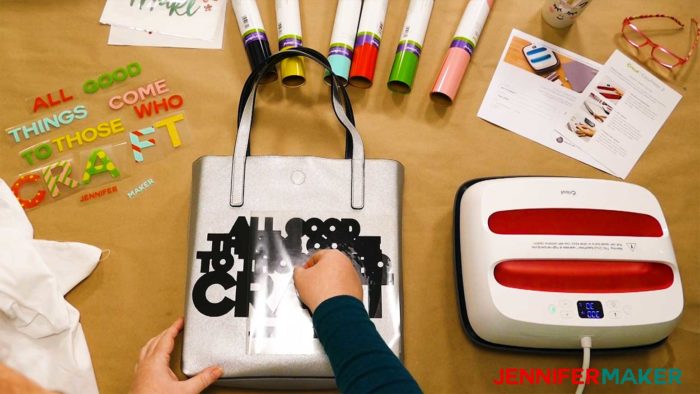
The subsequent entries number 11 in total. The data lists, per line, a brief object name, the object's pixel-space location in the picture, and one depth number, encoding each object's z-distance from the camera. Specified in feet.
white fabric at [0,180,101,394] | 2.04
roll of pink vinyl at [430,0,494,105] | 2.58
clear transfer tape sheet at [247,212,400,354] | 2.03
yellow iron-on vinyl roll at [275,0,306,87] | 2.53
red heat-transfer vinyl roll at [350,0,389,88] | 2.58
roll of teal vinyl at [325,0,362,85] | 2.56
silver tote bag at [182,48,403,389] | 2.02
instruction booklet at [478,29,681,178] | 2.59
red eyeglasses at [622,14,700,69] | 2.79
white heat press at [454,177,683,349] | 1.98
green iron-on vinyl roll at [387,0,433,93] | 2.59
